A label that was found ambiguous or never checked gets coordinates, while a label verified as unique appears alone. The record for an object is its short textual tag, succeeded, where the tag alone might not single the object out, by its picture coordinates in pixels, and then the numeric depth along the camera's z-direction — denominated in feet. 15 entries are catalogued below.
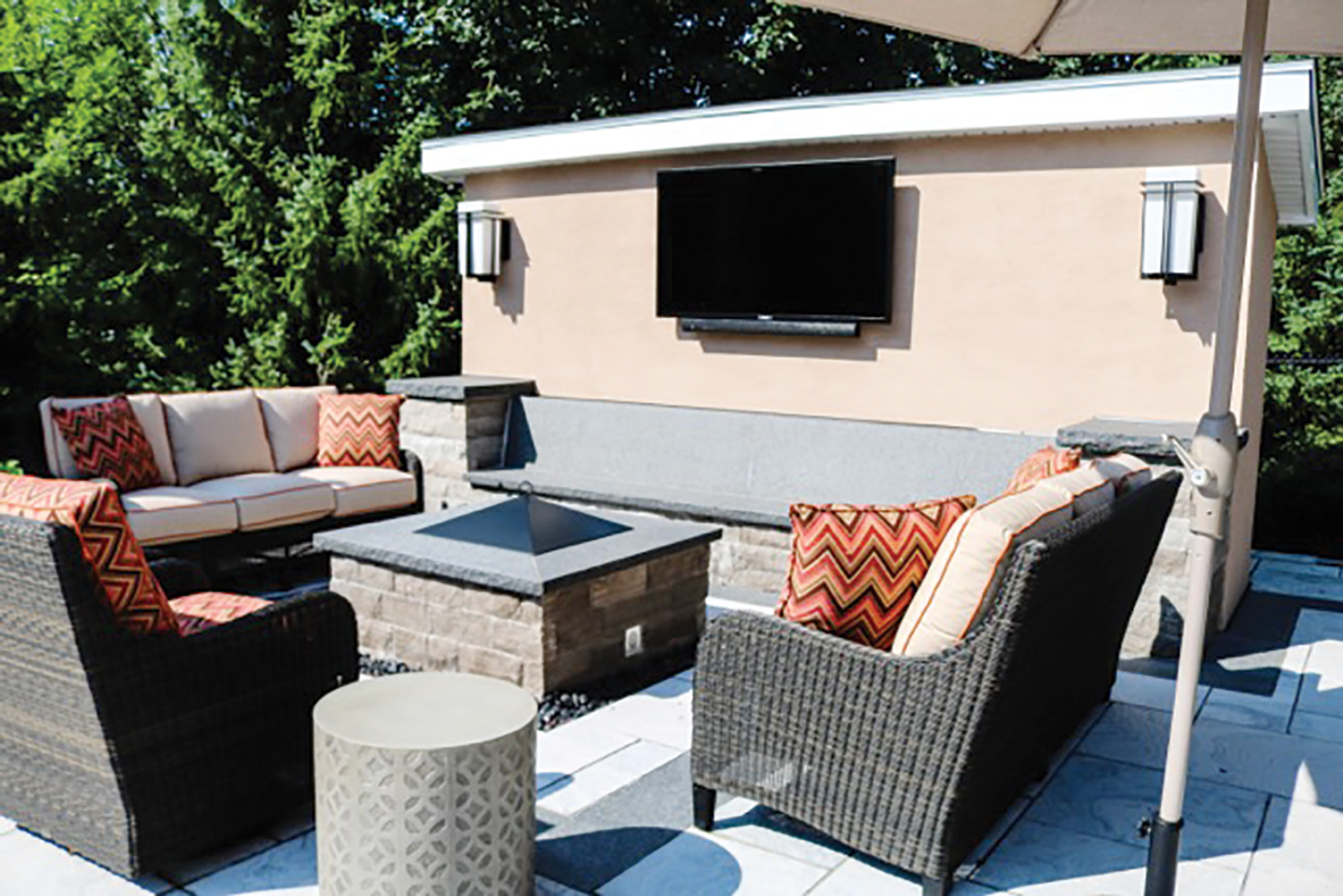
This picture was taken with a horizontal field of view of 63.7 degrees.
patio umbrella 7.53
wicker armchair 8.25
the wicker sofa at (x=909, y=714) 8.46
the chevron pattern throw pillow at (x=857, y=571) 9.71
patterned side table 7.70
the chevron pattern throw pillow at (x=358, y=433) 21.25
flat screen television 20.10
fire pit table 13.10
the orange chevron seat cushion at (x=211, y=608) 10.42
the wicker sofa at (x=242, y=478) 17.31
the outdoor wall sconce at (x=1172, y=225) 16.63
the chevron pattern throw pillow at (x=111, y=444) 17.52
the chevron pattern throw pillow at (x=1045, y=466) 11.52
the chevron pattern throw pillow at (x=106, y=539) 8.41
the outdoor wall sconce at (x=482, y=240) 24.82
